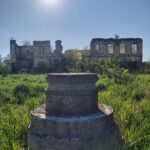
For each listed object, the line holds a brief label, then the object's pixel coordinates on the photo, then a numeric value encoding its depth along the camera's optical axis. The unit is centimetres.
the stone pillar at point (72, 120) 158
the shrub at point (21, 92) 477
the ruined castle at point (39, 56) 1768
